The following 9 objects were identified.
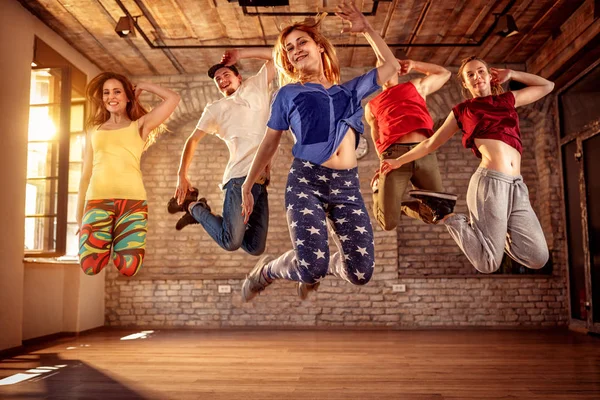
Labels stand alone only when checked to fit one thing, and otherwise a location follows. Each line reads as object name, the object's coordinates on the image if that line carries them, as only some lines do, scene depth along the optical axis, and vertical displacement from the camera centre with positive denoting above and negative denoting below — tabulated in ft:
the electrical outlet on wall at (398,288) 24.39 -1.81
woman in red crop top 9.84 +1.27
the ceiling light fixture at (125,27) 18.28 +6.91
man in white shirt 10.28 +1.72
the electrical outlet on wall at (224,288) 25.11 -1.80
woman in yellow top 10.30 +1.32
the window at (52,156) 18.39 +3.26
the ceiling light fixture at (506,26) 17.78 +6.65
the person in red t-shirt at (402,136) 11.28 +2.17
